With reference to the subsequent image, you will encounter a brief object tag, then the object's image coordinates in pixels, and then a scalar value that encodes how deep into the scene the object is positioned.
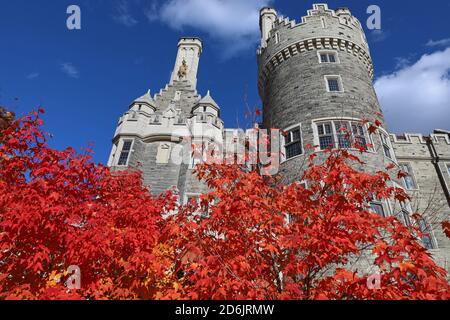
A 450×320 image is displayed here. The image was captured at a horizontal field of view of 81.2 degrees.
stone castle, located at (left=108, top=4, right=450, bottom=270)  15.33
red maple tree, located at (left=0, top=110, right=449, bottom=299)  5.79
